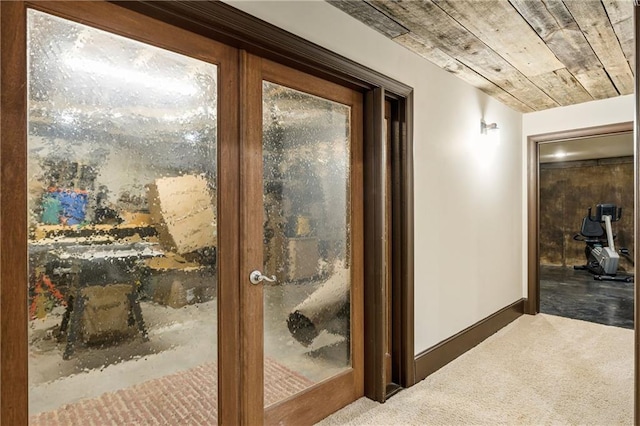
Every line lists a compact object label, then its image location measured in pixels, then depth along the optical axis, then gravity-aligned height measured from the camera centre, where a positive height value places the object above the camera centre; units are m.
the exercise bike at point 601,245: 6.70 -0.74
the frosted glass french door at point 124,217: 1.22 -0.02
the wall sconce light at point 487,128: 3.35 +0.80
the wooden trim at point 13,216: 1.12 -0.01
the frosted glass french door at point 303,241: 1.78 -0.17
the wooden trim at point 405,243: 2.45 -0.23
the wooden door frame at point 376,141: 1.64 +0.48
